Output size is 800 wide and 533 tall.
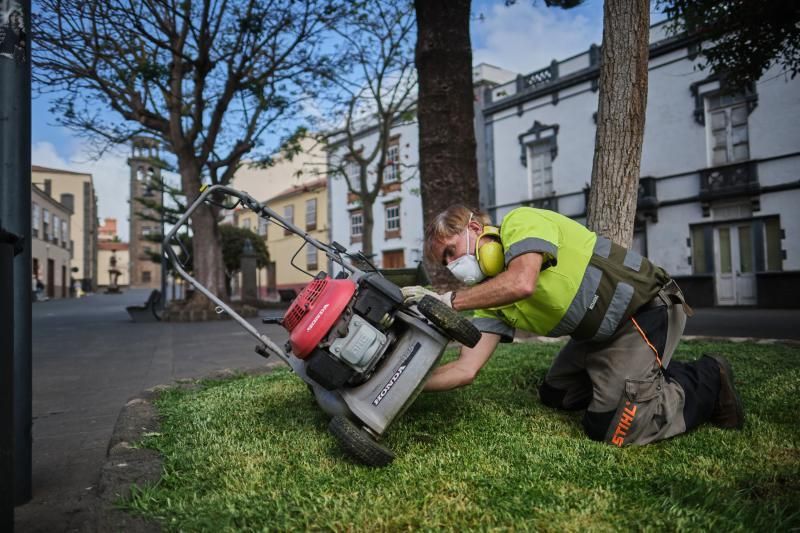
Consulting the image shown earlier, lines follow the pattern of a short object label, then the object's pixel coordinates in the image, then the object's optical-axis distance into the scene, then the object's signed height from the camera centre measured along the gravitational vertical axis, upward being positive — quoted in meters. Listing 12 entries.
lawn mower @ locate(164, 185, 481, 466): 2.13 -0.25
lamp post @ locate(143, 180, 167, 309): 16.35 -0.13
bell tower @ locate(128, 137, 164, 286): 68.50 +4.47
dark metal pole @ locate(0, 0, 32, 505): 2.13 +0.43
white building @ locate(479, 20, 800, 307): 13.77 +2.82
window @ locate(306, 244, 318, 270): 30.88 +1.35
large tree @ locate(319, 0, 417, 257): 14.94 +5.73
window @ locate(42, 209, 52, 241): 38.93 +4.31
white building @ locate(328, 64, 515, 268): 25.70 +3.35
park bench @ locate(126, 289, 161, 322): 14.04 -0.65
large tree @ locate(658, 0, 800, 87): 5.46 +2.43
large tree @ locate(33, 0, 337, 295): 10.97 +4.51
